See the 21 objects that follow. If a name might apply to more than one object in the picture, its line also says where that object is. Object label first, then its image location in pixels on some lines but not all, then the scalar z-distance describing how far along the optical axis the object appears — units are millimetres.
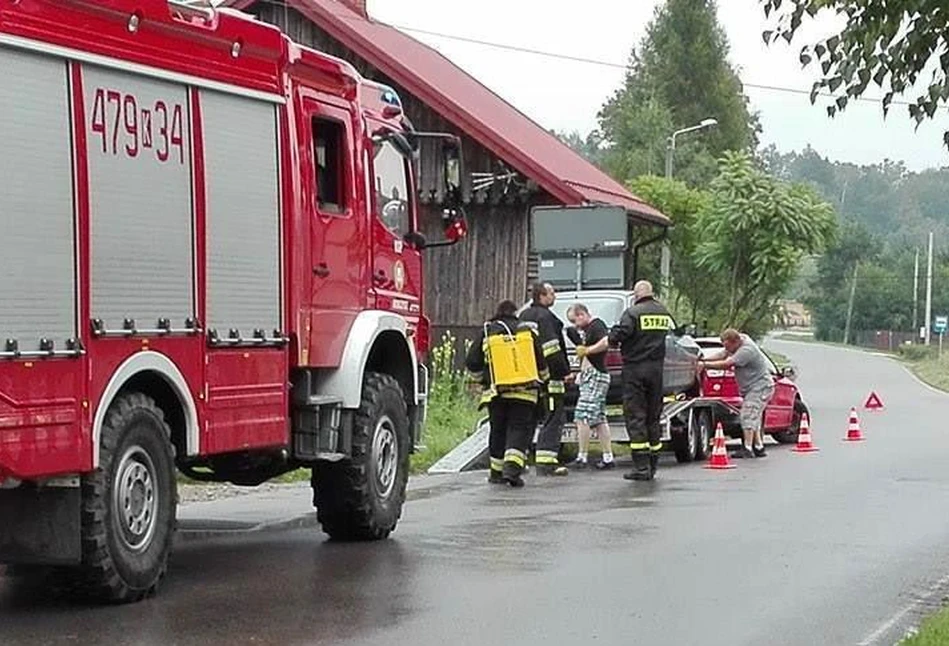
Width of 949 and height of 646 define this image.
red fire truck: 9094
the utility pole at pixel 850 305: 120438
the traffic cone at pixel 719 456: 20562
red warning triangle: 37969
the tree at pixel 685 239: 48938
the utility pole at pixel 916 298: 114625
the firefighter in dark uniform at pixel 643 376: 18391
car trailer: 19988
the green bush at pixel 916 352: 91812
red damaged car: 23094
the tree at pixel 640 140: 80375
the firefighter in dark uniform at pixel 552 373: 18375
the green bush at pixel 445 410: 20986
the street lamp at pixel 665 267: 46719
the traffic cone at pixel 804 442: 23797
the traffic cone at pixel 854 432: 26344
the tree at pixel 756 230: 44031
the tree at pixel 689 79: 92312
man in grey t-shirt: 22344
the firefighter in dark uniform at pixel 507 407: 17422
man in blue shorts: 19922
